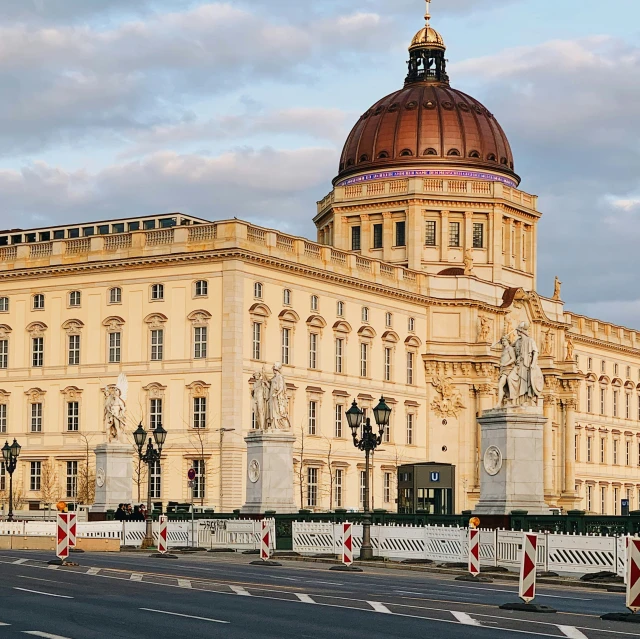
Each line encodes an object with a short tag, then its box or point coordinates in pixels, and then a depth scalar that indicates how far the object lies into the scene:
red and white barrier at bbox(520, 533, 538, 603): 26.56
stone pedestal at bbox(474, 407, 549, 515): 45.06
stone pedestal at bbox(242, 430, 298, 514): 56.19
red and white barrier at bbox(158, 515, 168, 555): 49.09
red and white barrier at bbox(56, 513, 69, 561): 39.97
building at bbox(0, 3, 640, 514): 87.19
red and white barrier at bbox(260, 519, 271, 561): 45.78
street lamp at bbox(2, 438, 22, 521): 65.81
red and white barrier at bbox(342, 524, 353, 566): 42.03
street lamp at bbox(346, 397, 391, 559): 47.12
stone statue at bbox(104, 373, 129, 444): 64.75
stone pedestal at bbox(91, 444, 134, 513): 63.78
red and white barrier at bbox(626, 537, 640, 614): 23.66
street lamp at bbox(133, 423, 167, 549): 56.19
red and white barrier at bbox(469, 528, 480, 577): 37.00
